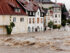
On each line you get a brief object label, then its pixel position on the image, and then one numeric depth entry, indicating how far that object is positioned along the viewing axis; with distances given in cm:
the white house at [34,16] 6581
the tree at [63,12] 12691
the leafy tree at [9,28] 5419
